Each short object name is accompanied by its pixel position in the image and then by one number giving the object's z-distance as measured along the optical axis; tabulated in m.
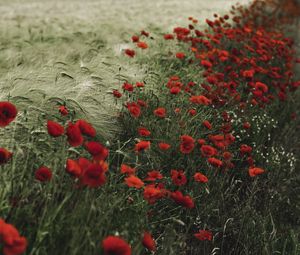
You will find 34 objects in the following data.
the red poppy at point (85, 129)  2.78
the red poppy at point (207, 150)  3.35
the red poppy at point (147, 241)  2.62
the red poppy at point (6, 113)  2.75
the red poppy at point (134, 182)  2.87
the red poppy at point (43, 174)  2.72
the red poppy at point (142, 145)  3.11
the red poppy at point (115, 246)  2.40
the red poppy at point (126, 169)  2.97
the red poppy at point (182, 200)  2.90
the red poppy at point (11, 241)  2.33
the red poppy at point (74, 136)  2.73
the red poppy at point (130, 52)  4.55
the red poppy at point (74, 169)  2.62
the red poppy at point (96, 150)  2.64
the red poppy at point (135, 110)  3.52
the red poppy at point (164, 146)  3.25
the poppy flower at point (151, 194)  2.85
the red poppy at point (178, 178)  3.11
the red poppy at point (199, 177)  3.18
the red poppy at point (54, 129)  2.76
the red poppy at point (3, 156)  2.71
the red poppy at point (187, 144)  3.29
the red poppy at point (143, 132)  3.35
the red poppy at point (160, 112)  3.62
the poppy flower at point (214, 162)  3.36
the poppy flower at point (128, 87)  3.85
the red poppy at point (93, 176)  2.56
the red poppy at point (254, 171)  3.52
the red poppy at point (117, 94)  3.81
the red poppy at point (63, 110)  3.38
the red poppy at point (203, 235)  3.05
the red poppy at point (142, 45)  4.78
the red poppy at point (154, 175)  3.06
